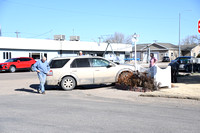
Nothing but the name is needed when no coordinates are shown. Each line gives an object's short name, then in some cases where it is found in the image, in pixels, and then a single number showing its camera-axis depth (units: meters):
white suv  11.79
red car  26.95
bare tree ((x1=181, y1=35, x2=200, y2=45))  91.48
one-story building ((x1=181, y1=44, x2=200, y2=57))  68.04
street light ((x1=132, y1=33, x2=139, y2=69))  14.08
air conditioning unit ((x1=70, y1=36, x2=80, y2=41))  44.19
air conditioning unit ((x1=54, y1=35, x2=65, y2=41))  41.00
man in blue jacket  10.76
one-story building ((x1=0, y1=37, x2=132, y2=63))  33.03
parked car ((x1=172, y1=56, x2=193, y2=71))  22.22
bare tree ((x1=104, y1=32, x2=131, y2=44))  84.26
